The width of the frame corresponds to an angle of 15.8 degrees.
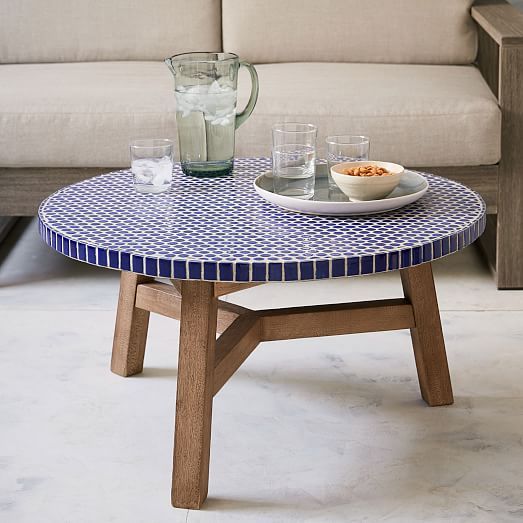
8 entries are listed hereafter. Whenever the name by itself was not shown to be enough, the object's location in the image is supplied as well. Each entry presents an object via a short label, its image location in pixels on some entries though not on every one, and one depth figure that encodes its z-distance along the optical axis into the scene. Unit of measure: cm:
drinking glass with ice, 355
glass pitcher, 361
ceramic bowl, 341
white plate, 336
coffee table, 319
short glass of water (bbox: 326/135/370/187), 354
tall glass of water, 350
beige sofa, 424
